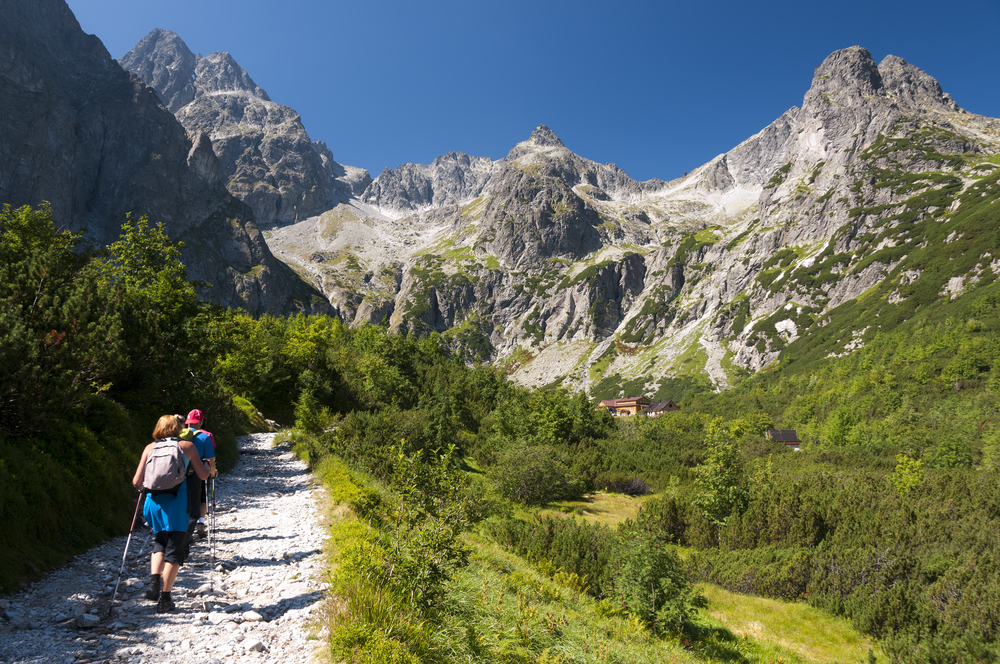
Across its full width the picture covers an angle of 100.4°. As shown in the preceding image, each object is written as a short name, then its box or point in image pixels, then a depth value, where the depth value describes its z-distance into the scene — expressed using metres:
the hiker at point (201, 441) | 8.07
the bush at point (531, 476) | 28.94
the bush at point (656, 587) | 11.42
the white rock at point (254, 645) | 5.01
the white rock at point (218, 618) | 5.59
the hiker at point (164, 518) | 5.77
